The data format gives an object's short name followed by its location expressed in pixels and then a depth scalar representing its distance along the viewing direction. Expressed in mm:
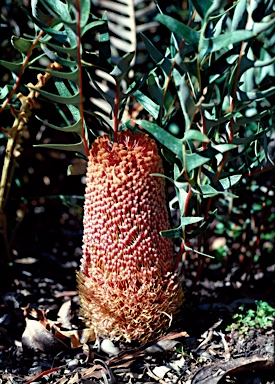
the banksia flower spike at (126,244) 1089
